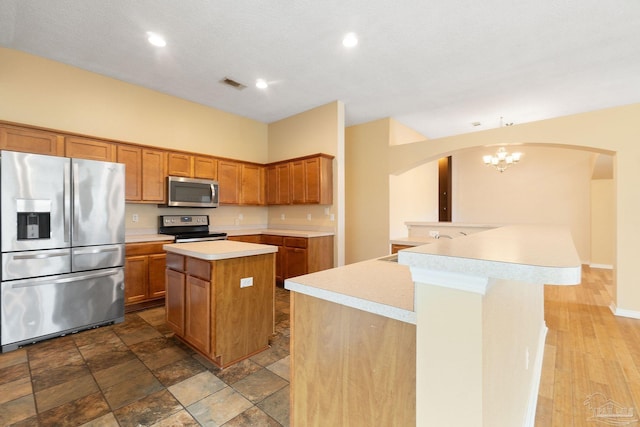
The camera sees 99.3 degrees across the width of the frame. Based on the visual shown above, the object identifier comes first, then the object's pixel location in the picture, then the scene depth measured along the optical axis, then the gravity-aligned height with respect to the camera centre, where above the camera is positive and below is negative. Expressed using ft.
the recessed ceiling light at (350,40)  9.27 +6.03
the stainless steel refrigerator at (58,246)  8.11 -1.06
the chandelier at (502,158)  18.95 +3.86
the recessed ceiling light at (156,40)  9.31 +6.08
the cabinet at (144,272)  10.83 -2.45
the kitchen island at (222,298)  7.13 -2.41
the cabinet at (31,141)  9.44 +2.64
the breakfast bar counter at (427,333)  2.36 -1.41
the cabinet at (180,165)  13.43 +2.42
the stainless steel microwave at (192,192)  13.16 +1.05
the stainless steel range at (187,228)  12.89 -0.78
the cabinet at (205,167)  14.33 +2.45
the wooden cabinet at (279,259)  14.93 -2.55
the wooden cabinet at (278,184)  16.32 +1.76
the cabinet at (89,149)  10.64 +2.63
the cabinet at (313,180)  14.69 +1.80
